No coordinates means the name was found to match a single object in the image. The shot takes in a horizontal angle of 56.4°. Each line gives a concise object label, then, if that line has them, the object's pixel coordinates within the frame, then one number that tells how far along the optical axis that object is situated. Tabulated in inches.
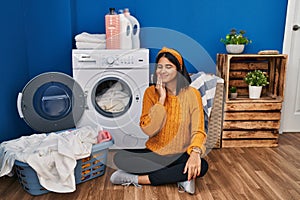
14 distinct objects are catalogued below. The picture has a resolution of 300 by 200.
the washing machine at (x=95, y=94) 74.0
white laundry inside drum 77.7
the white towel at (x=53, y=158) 54.8
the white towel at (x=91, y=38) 79.0
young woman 59.5
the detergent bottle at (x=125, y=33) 81.8
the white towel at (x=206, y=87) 75.8
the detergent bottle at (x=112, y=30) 82.3
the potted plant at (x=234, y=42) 86.5
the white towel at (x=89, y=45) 79.2
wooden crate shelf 82.7
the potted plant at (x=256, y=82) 85.7
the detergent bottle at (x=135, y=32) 85.6
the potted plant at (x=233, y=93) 87.7
